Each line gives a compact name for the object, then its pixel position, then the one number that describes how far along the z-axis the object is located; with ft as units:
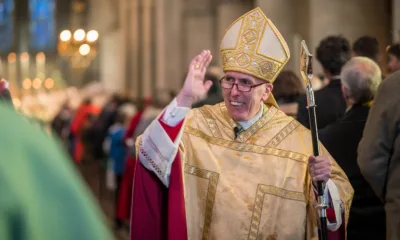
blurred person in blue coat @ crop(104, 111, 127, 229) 43.80
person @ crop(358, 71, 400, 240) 15.23
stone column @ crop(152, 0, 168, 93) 70.38
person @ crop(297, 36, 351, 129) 19.70
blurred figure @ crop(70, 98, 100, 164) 61.98
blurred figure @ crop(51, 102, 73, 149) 75.51
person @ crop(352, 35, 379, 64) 21.08
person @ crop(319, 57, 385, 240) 17.02
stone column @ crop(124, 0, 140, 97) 82.89
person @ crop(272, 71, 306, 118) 20.75
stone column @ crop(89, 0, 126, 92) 95.61
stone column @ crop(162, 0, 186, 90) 66.85
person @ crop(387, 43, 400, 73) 18.83
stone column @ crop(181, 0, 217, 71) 61.21
